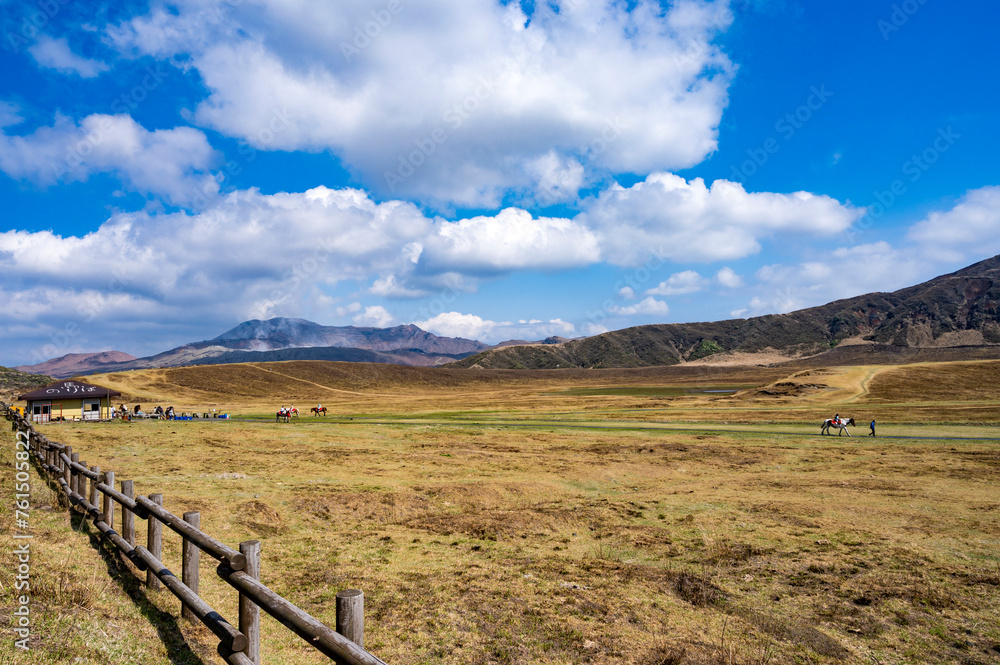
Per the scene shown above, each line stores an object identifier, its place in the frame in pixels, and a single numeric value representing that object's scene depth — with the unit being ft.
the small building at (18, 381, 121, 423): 143.33
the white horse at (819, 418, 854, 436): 116.57
